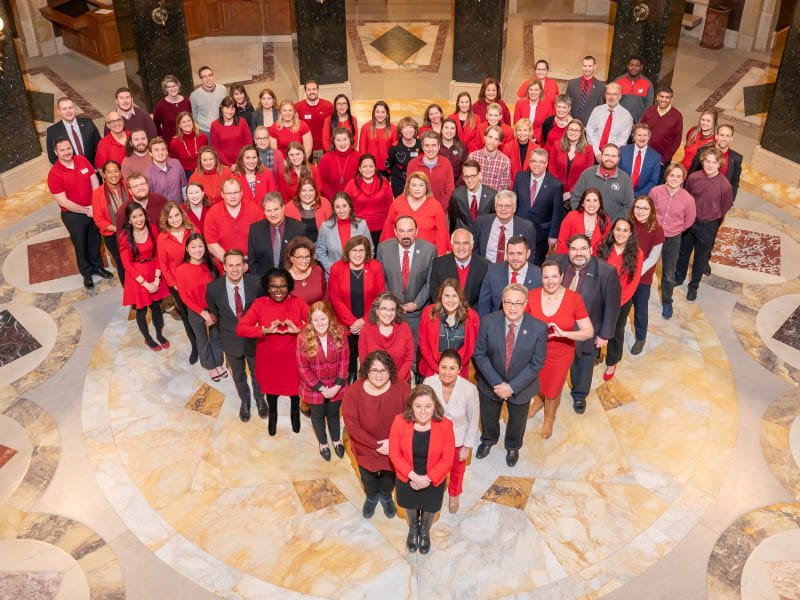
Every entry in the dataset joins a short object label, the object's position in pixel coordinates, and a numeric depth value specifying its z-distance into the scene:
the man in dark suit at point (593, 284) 5.45
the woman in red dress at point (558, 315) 5.26
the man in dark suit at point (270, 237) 6.14
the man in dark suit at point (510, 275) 5.43
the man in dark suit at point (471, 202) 6.61
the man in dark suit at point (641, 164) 7.12
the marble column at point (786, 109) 8.92
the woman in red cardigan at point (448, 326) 5.14
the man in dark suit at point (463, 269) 5.70
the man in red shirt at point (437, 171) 6.90
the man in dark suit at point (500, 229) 5.99
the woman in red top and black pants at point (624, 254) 5.71
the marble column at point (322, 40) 10.55
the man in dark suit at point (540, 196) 6.58
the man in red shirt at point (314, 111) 8.46
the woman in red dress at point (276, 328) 5.35
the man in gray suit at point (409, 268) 5.82
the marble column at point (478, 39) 10.73
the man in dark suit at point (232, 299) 5.52
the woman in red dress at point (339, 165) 7.14
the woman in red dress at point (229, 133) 7.78
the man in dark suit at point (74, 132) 7.57
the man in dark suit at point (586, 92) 8.52
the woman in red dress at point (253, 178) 6.82
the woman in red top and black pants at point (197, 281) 5.80
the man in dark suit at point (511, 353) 5.00
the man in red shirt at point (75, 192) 7.25
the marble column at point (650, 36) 9.73
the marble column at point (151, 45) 9.91
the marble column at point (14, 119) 9.09
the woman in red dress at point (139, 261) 6.28
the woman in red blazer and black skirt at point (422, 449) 4.39
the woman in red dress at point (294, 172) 6.85
